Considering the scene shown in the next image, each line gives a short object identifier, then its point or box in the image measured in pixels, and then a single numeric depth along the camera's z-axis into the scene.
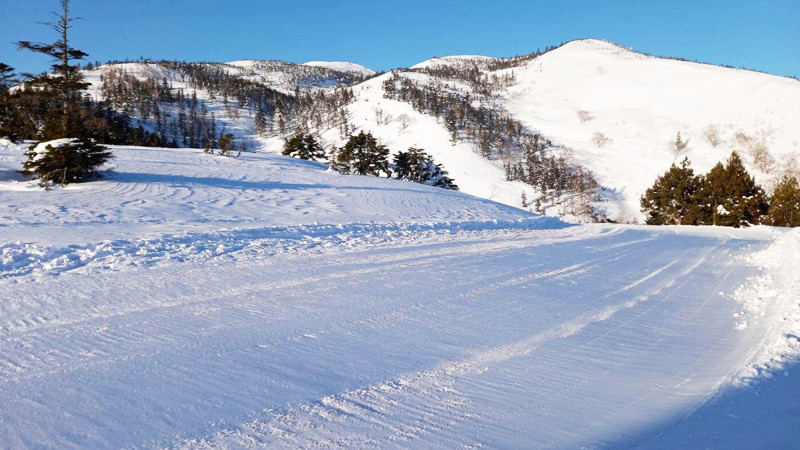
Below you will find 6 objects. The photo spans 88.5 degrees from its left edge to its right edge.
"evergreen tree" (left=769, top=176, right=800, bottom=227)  32.25
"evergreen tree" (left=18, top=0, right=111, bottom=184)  13.21
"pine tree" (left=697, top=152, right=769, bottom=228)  29.09
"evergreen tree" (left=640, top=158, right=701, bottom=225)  31.78
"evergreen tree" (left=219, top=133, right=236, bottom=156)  27.78
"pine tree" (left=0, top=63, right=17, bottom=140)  16.17
